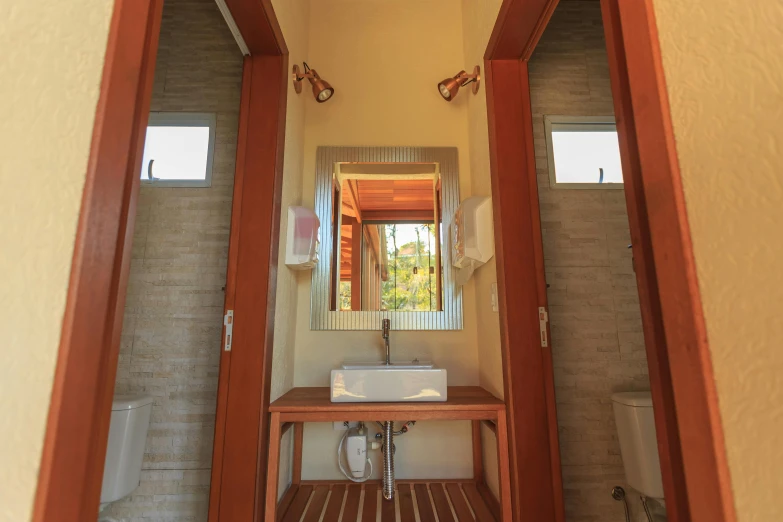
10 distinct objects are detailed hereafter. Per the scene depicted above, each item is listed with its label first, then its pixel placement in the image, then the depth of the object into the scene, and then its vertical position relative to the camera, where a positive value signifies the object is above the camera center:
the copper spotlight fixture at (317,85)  1.87 +1.27
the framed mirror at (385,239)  1.97 +0.47
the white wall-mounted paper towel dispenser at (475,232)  1.61 +0.40
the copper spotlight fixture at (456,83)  1.84 +1.27
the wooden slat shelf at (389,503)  1.53 -0.86
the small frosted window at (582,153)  1.94 +0.91
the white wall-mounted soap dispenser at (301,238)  1.70 +0.39
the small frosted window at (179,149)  1.99 +0.97
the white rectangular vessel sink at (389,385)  1.45 -0.28
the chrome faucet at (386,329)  1.81 -0.06
